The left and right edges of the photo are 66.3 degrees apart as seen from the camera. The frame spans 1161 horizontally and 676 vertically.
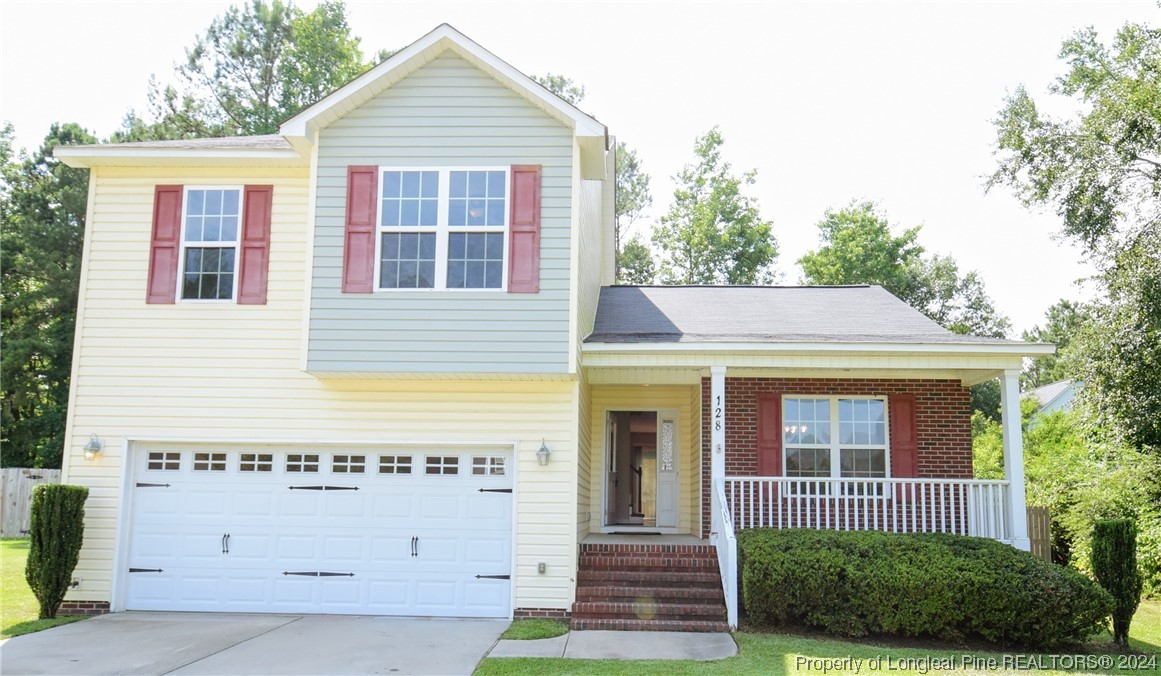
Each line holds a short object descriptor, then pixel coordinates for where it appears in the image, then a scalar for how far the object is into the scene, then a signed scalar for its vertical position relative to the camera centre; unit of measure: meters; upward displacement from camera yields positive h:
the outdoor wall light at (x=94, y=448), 11.02 -0.08
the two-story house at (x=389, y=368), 10.55 +0.95
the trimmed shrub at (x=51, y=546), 10.19 -1.20
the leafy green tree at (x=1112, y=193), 16.47 +5.50
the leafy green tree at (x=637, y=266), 36.34 +7.45
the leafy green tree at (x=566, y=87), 34.56 +14.06
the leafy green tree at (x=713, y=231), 34.69 +8.58
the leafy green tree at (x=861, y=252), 33.91 +7.73
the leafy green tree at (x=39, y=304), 27.00 +4.27
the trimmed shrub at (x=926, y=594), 9.00 -1.43
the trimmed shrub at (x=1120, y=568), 9.38 -1.19
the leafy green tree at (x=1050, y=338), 44.54 +5.89
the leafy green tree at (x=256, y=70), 31.05 +13.22
